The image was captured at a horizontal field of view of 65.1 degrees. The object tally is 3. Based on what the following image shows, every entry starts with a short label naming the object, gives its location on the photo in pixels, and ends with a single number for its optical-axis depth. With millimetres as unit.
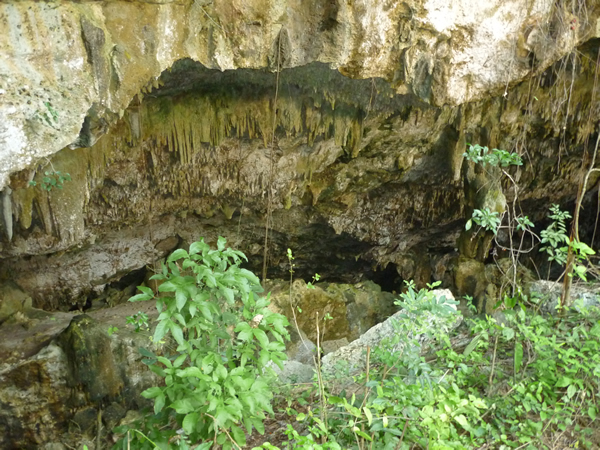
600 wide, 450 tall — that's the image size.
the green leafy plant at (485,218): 2916
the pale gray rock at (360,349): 3525
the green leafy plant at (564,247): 2699
